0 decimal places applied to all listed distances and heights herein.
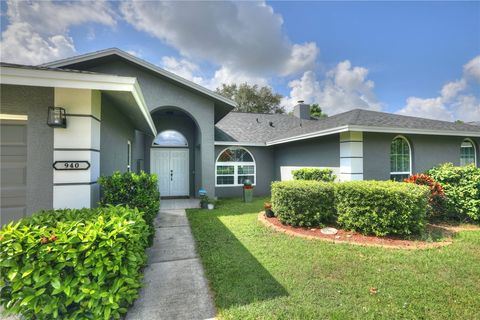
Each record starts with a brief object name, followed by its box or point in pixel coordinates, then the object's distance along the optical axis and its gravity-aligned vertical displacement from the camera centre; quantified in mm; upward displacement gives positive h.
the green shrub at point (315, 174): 8195 -419
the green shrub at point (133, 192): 4125 -568
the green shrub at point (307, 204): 5844 -1135
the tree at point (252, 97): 29094 +9500
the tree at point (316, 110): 30281 +7848
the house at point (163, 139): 3328 +812
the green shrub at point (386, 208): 4926 -1074
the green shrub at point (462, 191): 6078 -802
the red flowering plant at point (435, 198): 6398 -1045
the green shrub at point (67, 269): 1994 -1036
